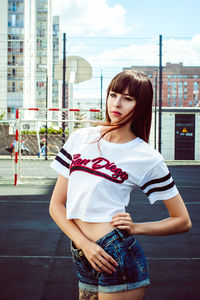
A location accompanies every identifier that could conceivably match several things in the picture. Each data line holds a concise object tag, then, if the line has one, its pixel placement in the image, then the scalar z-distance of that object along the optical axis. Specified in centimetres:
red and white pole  1247
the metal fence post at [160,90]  2258
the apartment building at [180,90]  14888
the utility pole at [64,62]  2184
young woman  157
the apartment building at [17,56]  5606
